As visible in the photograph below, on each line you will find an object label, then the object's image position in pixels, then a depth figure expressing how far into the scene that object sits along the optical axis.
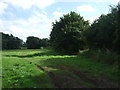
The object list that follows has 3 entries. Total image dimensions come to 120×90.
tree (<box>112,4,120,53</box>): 7.06
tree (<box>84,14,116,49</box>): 8.84
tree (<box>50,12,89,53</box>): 25.00
